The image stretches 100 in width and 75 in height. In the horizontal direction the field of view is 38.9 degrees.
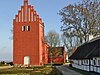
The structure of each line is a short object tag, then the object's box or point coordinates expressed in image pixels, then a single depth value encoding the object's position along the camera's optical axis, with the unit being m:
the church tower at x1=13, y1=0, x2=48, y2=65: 36.37
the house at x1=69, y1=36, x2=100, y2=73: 17.64
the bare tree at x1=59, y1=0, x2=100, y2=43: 30.44
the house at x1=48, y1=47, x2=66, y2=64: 45.21
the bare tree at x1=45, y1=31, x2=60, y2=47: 53.29
